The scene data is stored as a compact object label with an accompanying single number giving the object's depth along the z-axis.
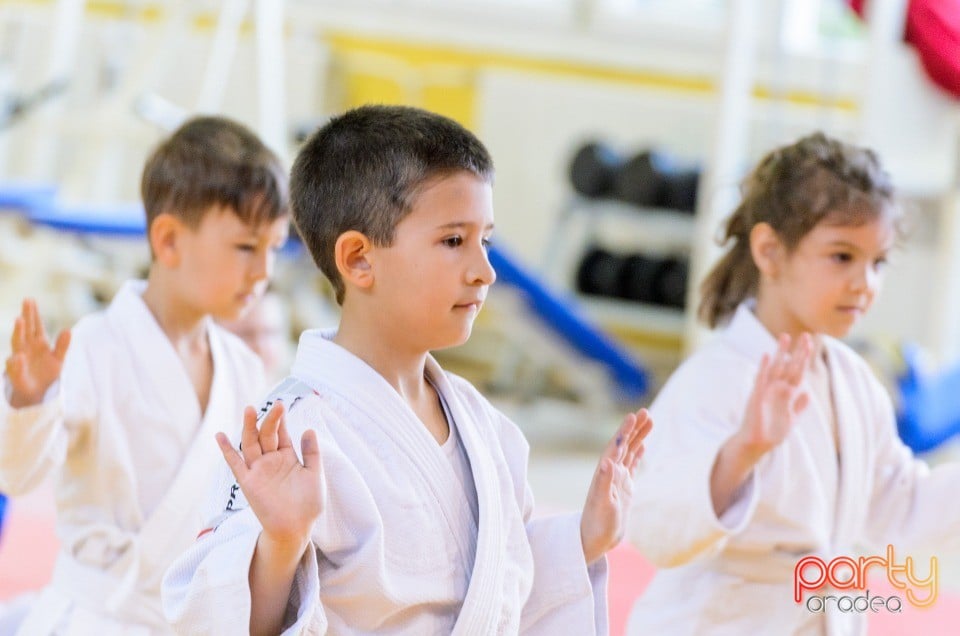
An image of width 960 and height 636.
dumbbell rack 12.17
